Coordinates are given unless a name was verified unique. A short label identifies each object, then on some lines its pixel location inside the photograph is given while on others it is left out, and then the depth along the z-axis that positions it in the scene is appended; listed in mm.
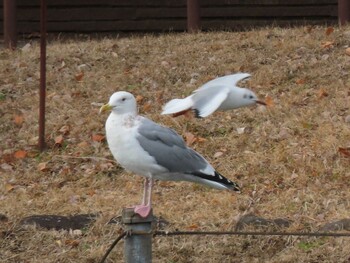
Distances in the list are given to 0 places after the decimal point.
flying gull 9648
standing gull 9570
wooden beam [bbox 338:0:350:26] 21984
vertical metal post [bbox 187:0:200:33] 22797
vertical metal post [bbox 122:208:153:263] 8266
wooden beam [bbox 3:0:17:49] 23109
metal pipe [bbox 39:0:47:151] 16172
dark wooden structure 25422
